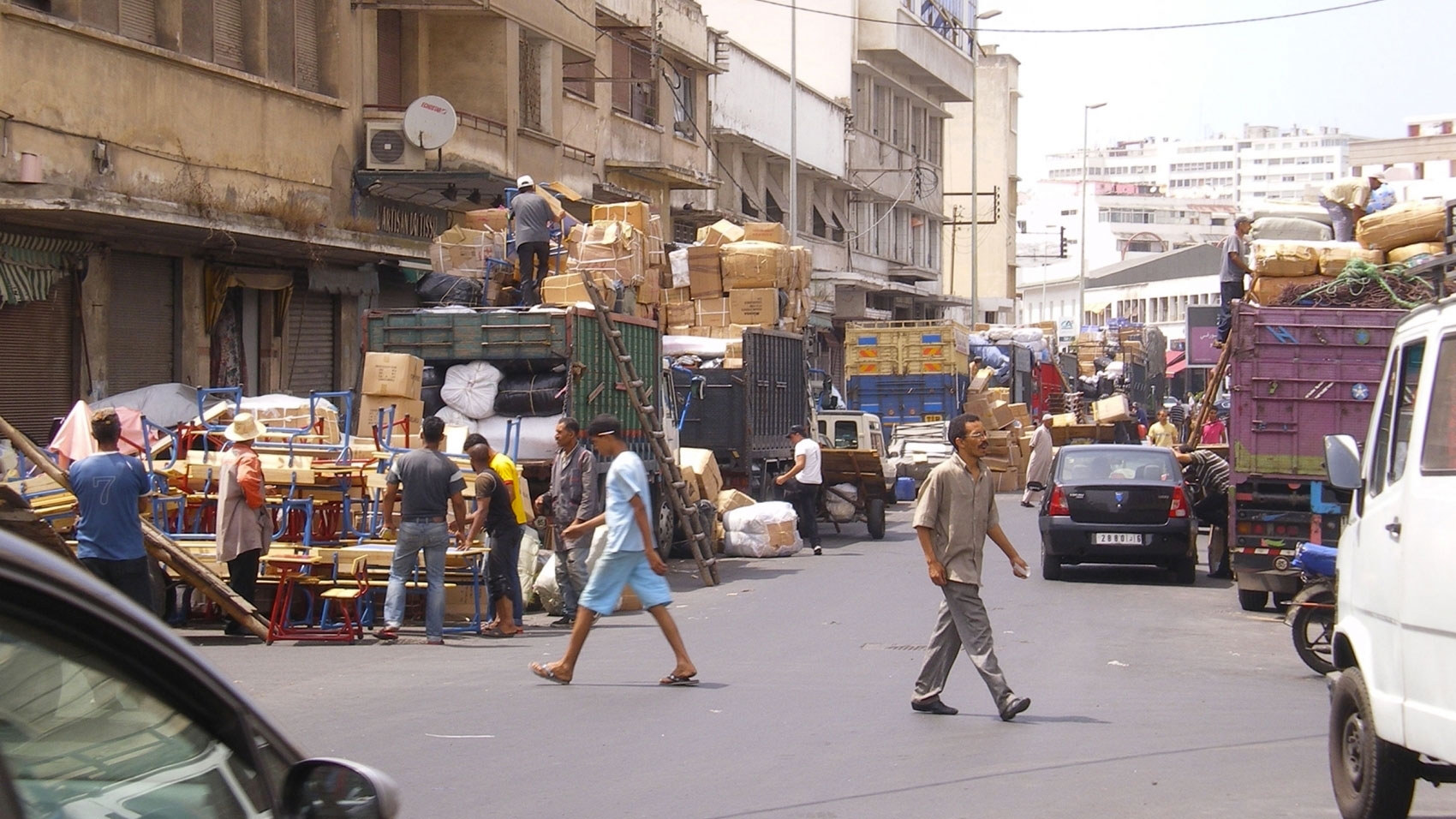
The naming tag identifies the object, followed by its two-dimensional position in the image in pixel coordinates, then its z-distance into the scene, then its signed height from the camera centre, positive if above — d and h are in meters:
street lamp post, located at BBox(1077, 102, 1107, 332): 74.00 +3.19
